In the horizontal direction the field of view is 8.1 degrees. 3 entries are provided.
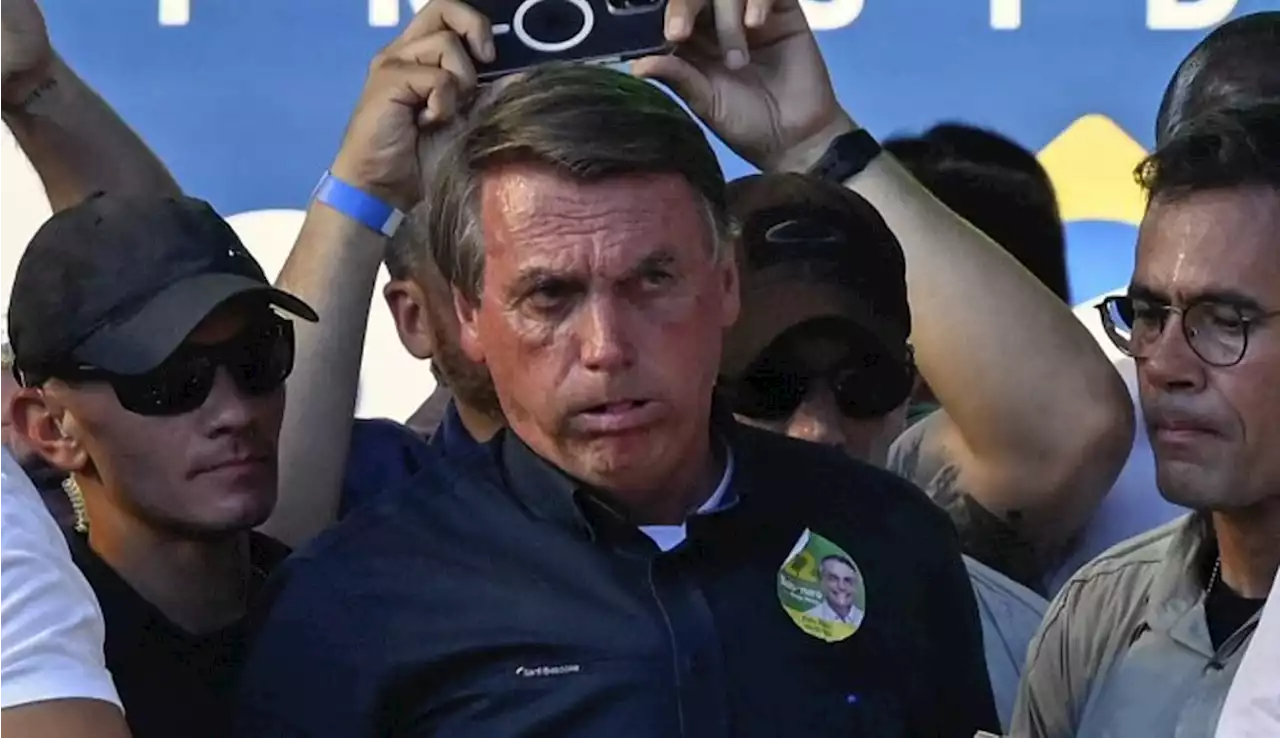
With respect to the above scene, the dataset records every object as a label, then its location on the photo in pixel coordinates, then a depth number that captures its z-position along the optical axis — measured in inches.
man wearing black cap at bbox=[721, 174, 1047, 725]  218.8
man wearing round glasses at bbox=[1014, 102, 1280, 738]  209.2
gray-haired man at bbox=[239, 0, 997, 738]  207.4
